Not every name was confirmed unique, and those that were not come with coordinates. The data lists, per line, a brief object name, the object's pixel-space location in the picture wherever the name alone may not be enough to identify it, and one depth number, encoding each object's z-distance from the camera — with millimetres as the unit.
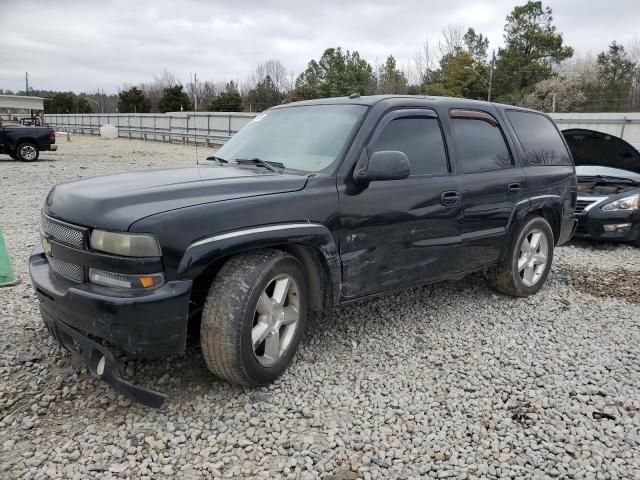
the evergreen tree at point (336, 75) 50781
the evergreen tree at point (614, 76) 41344
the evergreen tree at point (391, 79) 49084
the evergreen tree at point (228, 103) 48812
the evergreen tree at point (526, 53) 44812
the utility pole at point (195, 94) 61294
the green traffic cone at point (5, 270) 4703
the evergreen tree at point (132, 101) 59125
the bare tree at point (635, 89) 39797
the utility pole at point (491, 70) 43006
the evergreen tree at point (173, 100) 55344
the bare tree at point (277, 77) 62484
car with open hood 6973
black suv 2629
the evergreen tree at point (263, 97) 51375
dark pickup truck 17703
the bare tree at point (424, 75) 50844
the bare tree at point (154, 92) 65688
